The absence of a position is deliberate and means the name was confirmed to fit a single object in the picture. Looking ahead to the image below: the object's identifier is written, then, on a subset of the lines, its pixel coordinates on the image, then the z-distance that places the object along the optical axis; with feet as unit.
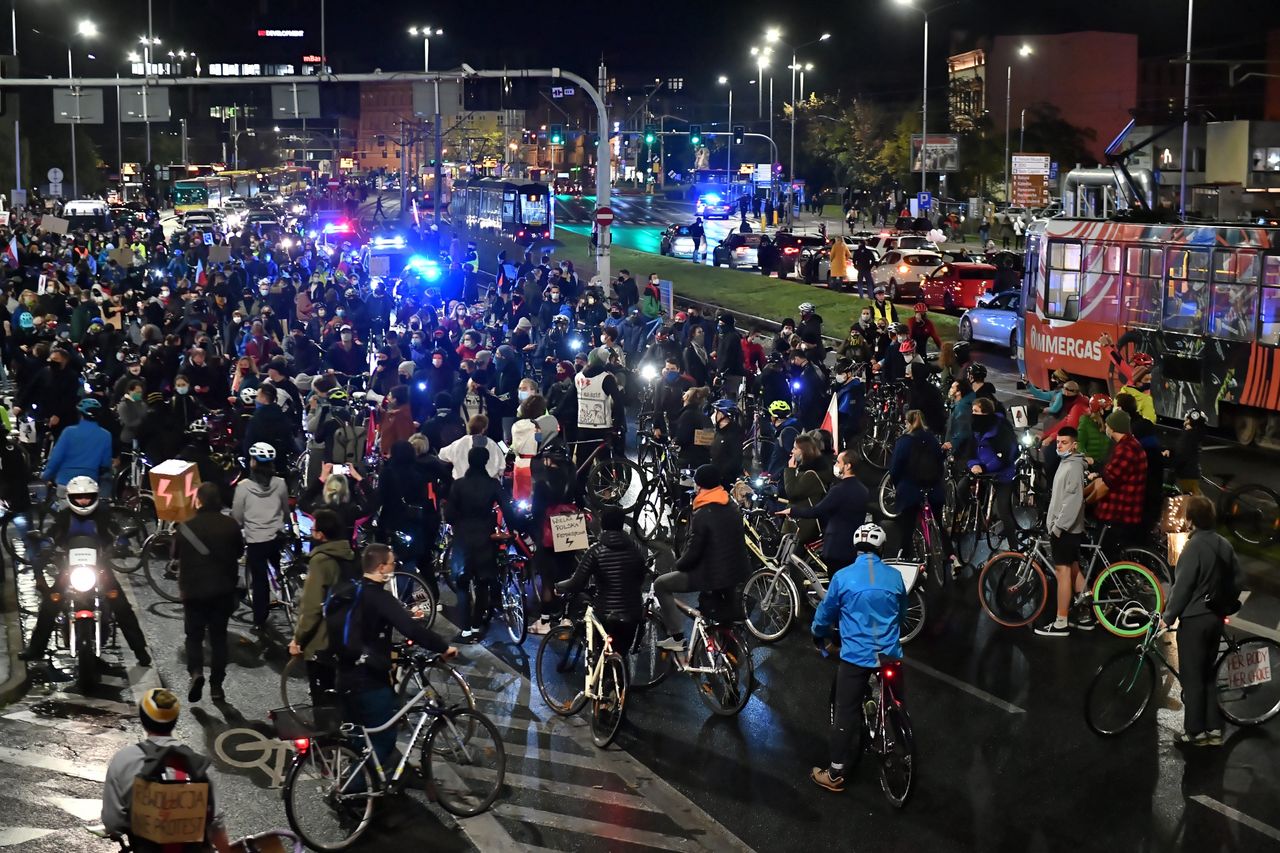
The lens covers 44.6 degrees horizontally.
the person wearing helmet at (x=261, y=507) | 40.70
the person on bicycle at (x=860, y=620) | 30.71
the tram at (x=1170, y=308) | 66.64
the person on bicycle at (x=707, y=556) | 36.42
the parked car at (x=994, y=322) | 114.01
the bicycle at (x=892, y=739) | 30.35
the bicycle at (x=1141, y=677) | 34.30
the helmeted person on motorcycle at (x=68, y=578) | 38.50
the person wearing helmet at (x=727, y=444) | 50.03
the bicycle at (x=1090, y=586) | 41.81
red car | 135.85
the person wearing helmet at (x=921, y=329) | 79.92
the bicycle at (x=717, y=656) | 36.17
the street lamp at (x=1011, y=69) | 247.50
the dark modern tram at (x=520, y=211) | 188.75
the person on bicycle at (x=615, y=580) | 35.27
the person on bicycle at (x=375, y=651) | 29.50
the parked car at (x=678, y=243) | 205.77
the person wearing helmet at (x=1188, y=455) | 49.11
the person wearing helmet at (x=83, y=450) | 47.80
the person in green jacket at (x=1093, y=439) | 48.24
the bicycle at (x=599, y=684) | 34.73
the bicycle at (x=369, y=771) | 28.91
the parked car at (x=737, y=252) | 183.32
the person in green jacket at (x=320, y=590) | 31.89
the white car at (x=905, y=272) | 144.05
